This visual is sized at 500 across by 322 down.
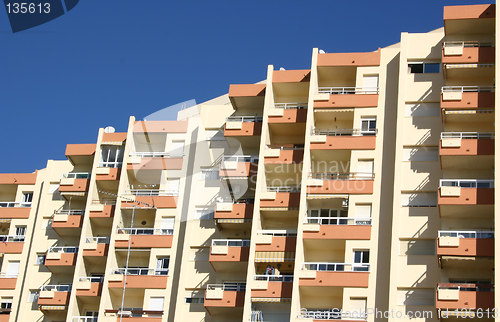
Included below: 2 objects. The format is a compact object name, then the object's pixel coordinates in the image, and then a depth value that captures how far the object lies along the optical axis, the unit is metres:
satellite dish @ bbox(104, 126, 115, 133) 63.50
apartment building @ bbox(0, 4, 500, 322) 51.09
